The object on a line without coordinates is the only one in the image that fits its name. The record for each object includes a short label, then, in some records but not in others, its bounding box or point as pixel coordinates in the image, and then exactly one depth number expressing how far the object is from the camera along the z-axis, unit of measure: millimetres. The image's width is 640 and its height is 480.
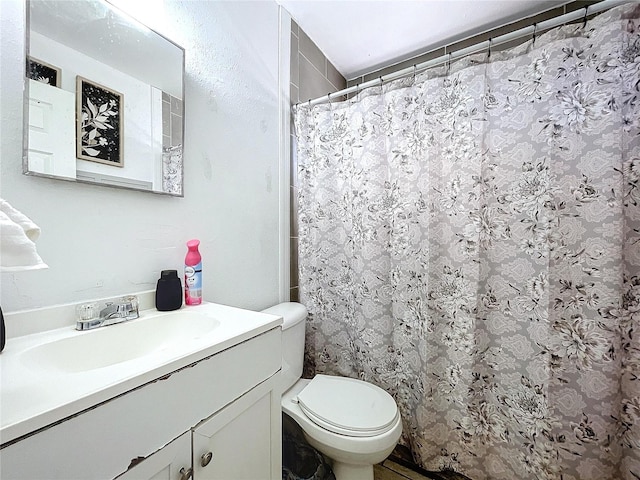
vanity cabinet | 375
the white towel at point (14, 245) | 390
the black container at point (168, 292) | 866
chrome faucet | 706
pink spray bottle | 935
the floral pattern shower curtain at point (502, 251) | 947
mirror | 672
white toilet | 981
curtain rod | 915
